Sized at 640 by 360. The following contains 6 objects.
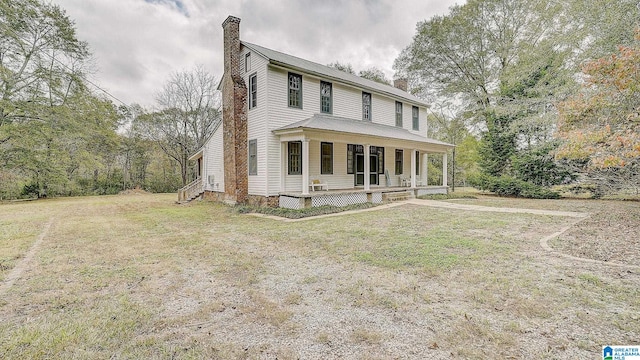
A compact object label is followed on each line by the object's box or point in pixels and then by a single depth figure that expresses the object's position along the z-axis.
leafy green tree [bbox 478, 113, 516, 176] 18.23
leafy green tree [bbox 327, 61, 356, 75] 30.27
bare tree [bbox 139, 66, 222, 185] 26.58
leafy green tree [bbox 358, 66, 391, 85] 30.55
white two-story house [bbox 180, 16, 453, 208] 11.78
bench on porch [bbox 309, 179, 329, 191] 12.60
